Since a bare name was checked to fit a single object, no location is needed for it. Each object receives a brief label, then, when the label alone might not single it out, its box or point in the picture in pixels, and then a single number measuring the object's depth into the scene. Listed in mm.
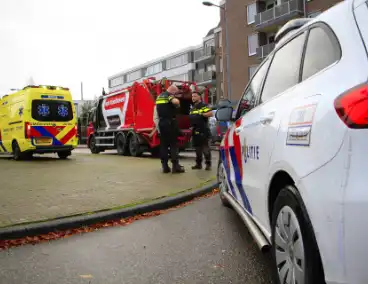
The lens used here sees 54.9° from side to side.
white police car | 1461
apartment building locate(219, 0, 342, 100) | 26266
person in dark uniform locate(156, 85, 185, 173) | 7543
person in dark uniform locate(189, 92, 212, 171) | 8055
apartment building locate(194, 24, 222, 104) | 40531
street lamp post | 22322
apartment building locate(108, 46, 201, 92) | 48531
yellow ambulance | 12008
